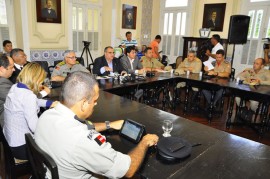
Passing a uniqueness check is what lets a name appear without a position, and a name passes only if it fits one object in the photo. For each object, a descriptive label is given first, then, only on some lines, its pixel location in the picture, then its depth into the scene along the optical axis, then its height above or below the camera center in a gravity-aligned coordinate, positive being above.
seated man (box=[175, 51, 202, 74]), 4.73 -0.44
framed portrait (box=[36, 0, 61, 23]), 5.01 +0.67
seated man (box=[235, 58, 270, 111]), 3.70 -0.53
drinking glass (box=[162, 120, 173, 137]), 1.58 -0.61
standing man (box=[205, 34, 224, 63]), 5.52 +0.02
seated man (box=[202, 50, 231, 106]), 4.39 -0.44
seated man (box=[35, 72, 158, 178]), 0.96 -0.45
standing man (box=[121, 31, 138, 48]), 6.82 +0.04
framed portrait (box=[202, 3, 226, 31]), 6.39 +0.89
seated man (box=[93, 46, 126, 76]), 3.92 -0.41
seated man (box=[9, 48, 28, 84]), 3.22 -0.29
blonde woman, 1.61 -0.52
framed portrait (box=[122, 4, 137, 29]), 6.98 +0.84
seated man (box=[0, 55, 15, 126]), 1.99 -0.37
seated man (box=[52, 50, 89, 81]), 3.38 -0.41
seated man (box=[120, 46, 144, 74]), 4.40 -0.38
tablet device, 1.45 -0.60
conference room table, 1.19 -0.68
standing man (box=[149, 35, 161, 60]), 6.92 -0.08
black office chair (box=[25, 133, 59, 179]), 0.92 -0.54
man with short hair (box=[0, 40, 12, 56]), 4.42 -0.16
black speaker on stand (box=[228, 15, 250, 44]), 5.17 +0.42
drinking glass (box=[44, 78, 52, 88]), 2.83 -0.56
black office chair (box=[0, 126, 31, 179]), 1.43 -0.95
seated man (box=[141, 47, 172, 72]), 4.87 -0.46
